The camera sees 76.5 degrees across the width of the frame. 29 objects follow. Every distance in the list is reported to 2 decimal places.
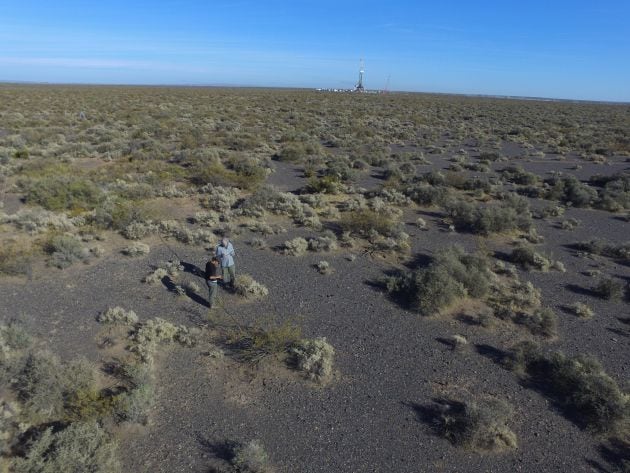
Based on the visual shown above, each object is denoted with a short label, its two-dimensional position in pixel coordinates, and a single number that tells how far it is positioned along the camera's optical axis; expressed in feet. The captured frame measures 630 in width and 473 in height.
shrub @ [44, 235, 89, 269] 33.78
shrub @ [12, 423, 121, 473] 15.90
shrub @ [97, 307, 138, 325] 26.71
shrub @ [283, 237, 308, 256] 38.65
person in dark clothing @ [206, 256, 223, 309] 28.60
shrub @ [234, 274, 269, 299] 31.07
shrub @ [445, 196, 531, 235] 45.21
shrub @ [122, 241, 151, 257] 36.63
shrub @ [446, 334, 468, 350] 26.05
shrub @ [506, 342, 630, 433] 19.99
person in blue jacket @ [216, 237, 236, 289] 30.48
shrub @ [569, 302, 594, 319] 29.86
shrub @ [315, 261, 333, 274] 35.47
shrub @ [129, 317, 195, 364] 23.95
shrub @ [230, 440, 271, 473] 16.93
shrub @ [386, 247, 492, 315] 29.84
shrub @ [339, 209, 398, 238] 43.19
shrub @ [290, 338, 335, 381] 22.98
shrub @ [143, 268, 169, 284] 32.28
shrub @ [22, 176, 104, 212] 46.50
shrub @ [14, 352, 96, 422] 18.97
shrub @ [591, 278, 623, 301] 32.09
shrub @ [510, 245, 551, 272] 37.14
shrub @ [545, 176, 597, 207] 57.23
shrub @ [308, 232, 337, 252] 39.86
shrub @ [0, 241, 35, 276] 31.91
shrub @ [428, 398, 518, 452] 18.97
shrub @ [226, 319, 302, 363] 24.12
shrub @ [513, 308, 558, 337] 27.61
